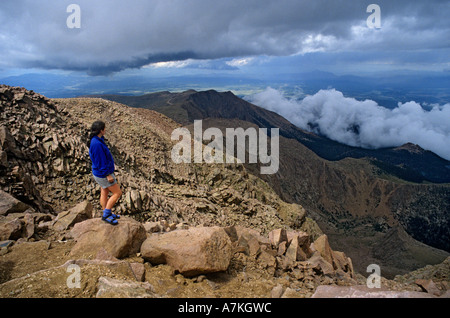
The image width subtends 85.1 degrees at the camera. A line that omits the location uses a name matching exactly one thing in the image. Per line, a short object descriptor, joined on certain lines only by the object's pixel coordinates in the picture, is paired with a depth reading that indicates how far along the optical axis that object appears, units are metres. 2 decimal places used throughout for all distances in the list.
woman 7.06
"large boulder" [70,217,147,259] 6.48
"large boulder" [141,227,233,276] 6.29
